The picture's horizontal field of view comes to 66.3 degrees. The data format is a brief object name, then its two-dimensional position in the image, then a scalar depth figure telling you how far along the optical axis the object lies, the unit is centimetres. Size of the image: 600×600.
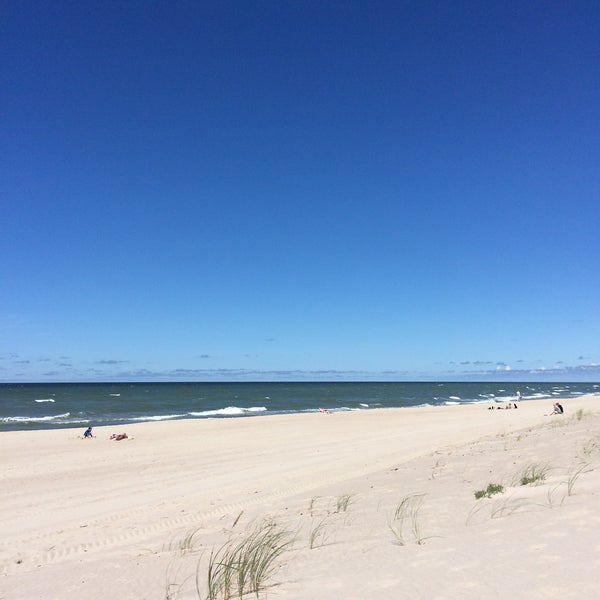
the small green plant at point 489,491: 758
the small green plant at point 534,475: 820
